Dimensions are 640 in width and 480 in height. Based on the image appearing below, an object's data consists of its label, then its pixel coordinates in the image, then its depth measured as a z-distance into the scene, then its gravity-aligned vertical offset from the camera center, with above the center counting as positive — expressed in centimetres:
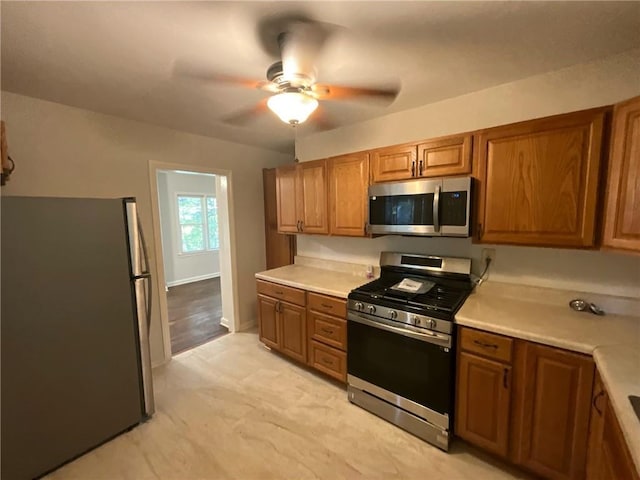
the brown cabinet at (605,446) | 93 -91
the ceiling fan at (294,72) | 134 +81
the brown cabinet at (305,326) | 242 -104
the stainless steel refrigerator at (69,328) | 157 -69
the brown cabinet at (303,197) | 274 +20
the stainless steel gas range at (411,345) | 182 -91
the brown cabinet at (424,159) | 194 +42
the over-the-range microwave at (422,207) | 190 +6
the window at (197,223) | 628 -12
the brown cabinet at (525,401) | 143 -105
